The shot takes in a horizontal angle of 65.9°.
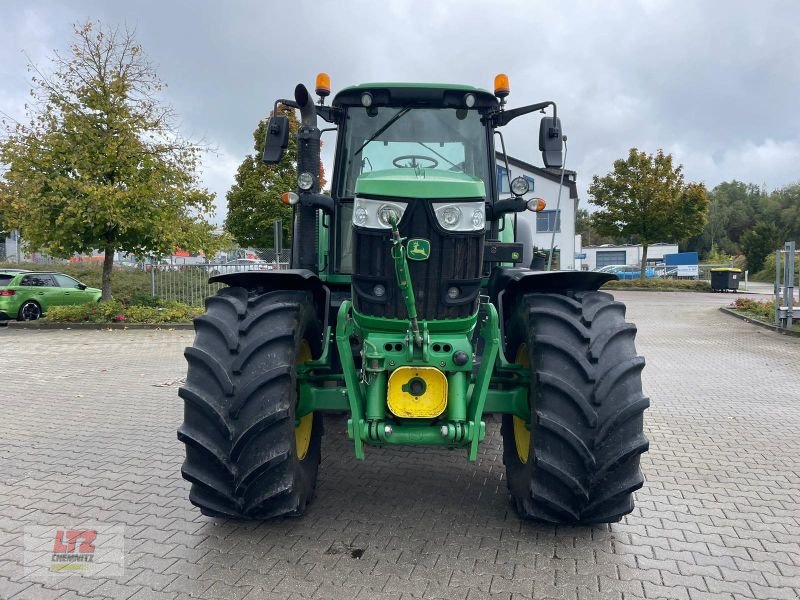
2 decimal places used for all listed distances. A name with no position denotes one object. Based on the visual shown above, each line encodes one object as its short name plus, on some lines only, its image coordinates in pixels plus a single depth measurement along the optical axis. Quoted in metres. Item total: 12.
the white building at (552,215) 34.72
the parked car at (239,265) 18.16
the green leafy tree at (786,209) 58.72
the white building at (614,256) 55.50
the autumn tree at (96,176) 14.45
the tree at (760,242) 51.19
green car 15.90
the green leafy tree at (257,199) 27.66
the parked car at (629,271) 41.19
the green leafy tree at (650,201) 33.38
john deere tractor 3.19
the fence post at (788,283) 13.80
